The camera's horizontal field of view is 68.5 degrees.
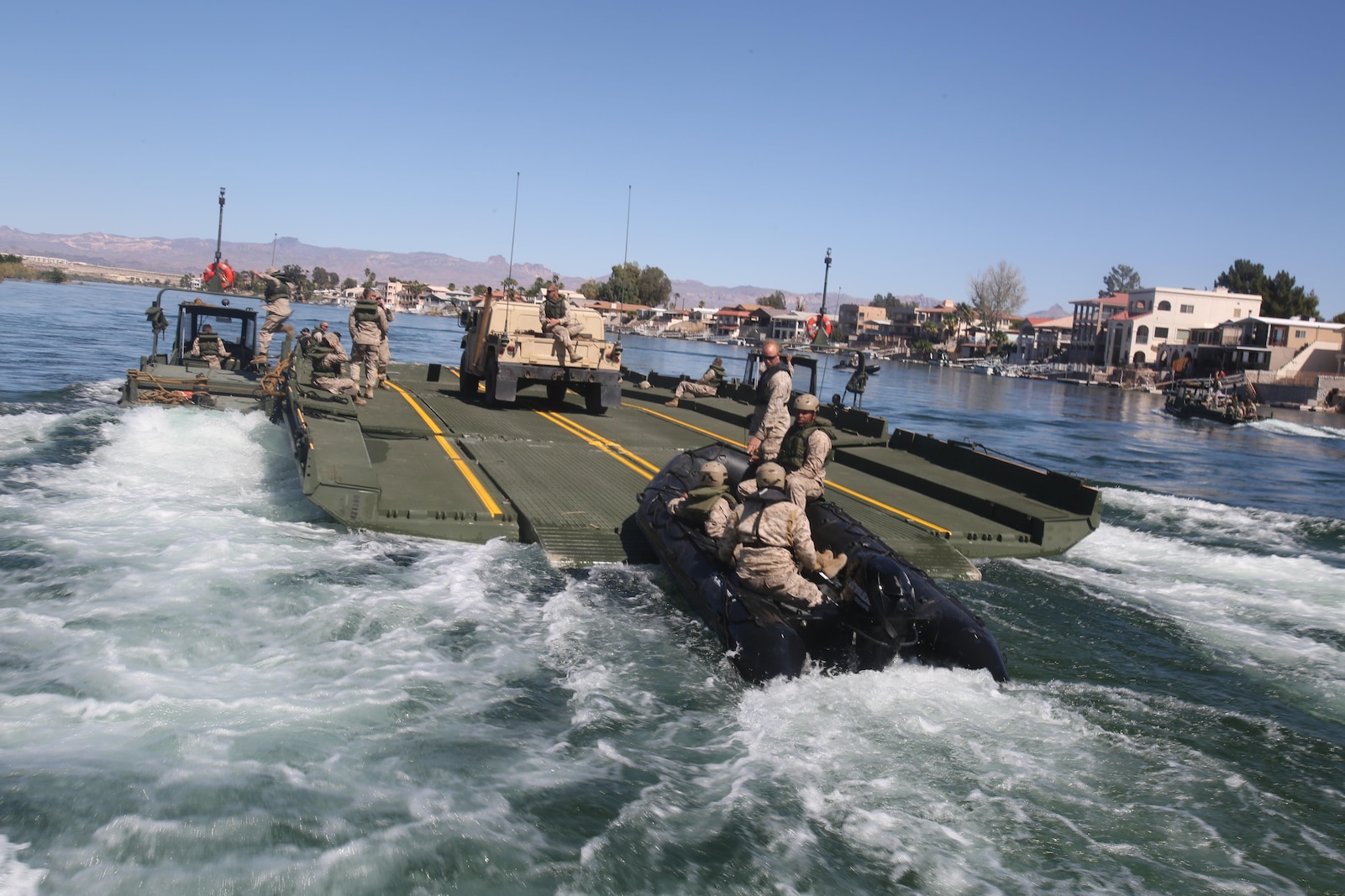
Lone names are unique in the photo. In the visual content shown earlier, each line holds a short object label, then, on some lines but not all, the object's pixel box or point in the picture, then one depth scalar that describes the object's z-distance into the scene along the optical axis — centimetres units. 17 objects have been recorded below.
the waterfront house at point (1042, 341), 12300
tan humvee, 1925
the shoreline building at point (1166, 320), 9438
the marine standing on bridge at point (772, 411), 1112
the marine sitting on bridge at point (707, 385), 2348
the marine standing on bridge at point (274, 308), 1927
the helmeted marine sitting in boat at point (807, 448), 1002
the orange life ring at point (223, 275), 2003
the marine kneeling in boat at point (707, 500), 926
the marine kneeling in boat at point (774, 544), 781
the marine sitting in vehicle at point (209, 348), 2016
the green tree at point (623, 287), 16582
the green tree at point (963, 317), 13925
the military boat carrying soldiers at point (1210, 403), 5344
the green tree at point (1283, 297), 10112
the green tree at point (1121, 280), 18475
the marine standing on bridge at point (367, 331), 1842
